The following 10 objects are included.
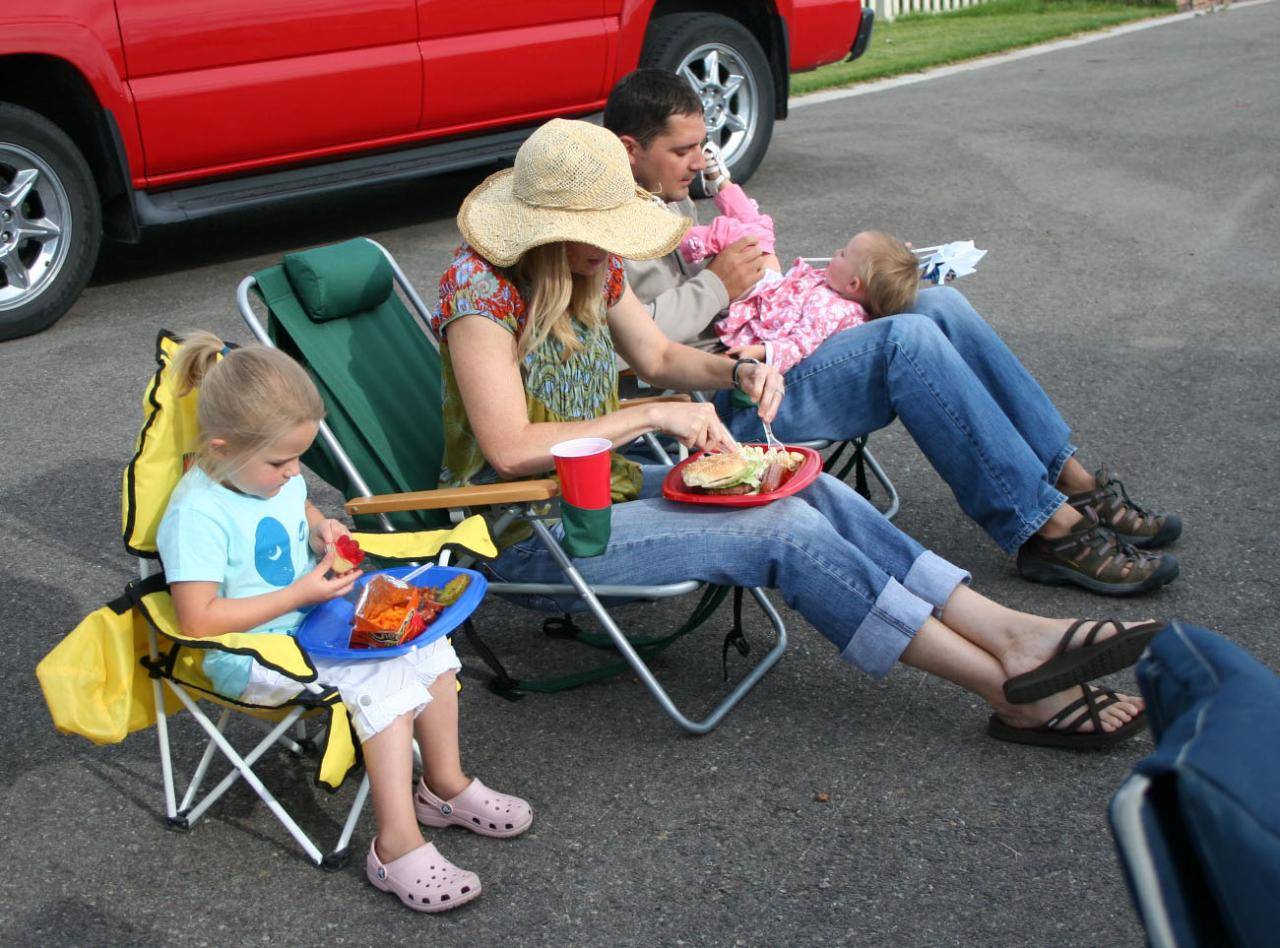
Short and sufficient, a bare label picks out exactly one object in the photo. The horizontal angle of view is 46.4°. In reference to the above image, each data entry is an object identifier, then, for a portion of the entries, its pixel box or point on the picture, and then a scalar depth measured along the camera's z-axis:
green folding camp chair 3.54
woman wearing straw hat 3.34
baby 4.27
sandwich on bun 3.49
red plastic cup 3.19
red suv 6.61
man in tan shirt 4.02
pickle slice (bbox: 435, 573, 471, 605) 3.17
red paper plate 3.43
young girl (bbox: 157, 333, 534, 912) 2.97
